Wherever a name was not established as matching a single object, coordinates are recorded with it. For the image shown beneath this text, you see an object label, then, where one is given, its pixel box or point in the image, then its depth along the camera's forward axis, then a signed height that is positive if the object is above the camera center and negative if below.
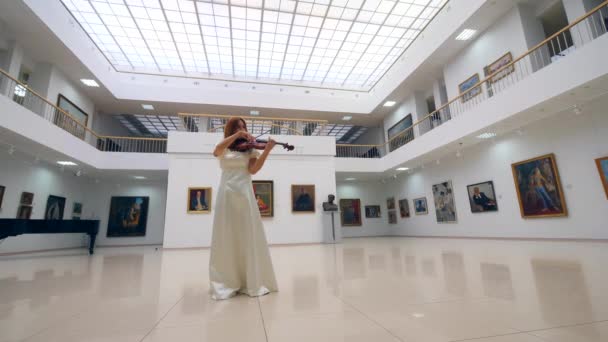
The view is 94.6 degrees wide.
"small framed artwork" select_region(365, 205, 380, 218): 23.64 +0.82
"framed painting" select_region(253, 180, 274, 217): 15.04 +1.51
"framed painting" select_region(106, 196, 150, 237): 20.67 +0.92
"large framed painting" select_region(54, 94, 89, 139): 15.09 +6.72
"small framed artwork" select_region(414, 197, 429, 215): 18.91 +0.88
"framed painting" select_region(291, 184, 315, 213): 15.44 +1.36
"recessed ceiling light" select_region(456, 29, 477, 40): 13.77 +8.99
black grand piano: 9.01 +0.17
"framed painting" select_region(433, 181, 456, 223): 16.45 +0.98
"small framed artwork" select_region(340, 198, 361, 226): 23.14 +0.86
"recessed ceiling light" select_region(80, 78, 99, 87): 16.59 +8.72
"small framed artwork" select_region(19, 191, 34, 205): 14.07 +1.71
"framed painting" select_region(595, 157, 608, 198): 9.34 +1.46
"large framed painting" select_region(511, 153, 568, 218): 10.78 +1.12
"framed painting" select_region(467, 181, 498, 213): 13.73 +1.02
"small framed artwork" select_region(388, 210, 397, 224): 22.53 +0.30
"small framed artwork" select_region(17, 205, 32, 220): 13.88 +1.01
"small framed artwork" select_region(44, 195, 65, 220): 16.06 +1.39
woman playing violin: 3.35 -0.04
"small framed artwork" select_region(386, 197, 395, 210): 22.86 +1.41
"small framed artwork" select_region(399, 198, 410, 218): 20.89 +0.90
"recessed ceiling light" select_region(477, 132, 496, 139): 12.55 +3.66
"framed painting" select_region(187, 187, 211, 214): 14.42 +1.34
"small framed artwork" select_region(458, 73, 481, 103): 14.04 +6.81
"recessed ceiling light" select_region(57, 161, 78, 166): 15.12 +3.64
